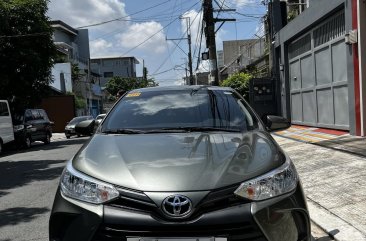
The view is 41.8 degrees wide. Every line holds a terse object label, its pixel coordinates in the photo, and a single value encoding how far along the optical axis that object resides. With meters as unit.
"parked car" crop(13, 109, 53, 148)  19.31
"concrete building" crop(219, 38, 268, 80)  34.38
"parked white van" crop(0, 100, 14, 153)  17.08
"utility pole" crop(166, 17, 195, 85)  52.11
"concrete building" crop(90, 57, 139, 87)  101.44
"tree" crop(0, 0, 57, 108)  20.14
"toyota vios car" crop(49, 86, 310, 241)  2.99
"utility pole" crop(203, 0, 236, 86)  18.09
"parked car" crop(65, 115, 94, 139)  27.28
